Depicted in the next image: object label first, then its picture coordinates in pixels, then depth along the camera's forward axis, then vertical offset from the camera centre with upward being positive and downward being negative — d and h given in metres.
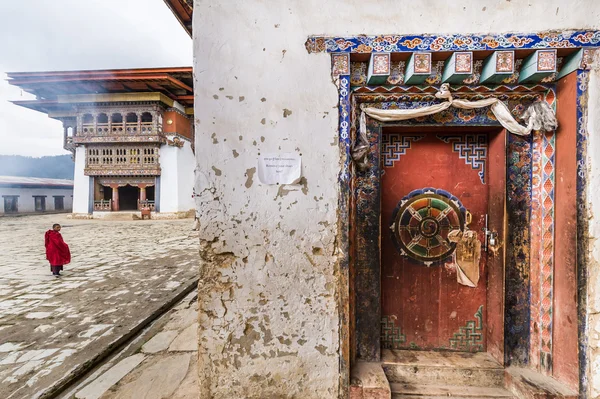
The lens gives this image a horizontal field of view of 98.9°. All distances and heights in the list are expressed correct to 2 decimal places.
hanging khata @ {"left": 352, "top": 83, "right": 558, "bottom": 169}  2.07 +0.75
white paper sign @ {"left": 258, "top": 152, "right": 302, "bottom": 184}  2.05 +0.29
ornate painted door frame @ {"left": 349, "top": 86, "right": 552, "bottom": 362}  2.19 -0.03
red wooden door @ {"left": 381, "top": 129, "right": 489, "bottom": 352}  2.41 -0.37
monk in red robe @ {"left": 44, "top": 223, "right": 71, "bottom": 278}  5.23 -1.07
